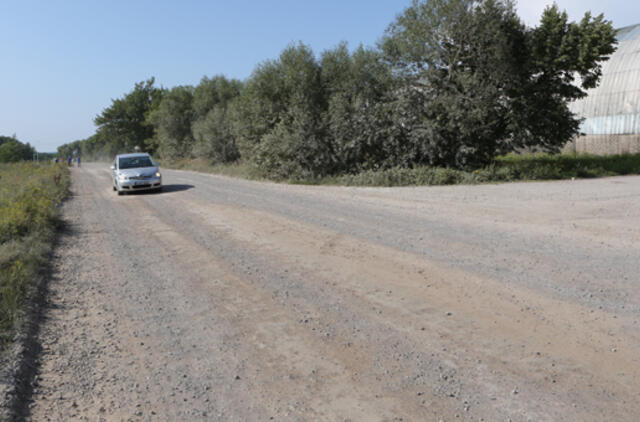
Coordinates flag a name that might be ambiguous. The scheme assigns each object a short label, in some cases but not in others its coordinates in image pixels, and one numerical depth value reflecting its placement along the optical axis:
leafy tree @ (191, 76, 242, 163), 40.38
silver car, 18.92
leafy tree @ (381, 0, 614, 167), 21.20
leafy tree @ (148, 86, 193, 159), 54.62
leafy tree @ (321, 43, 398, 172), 23.55
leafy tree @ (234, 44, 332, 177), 25.28
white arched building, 31.47
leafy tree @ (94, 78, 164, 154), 80.75
